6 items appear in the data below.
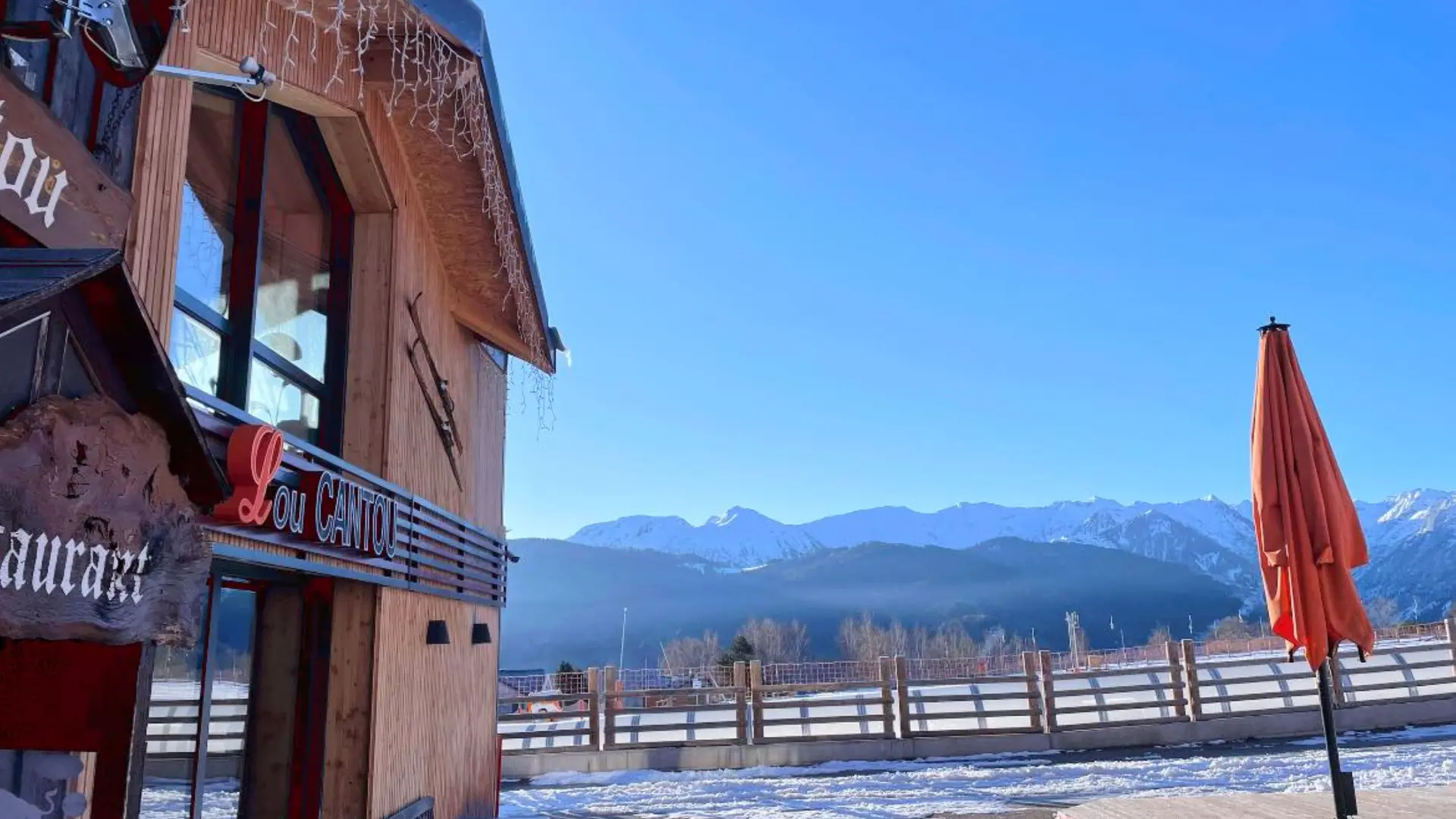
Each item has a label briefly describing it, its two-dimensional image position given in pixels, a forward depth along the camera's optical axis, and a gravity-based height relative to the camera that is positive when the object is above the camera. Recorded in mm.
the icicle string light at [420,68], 4664 +2896
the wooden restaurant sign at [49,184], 2443 +1195
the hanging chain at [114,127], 3059 +1556
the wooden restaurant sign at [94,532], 1706 +200
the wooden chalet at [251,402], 1916 +715
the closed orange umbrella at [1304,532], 5211 +439
